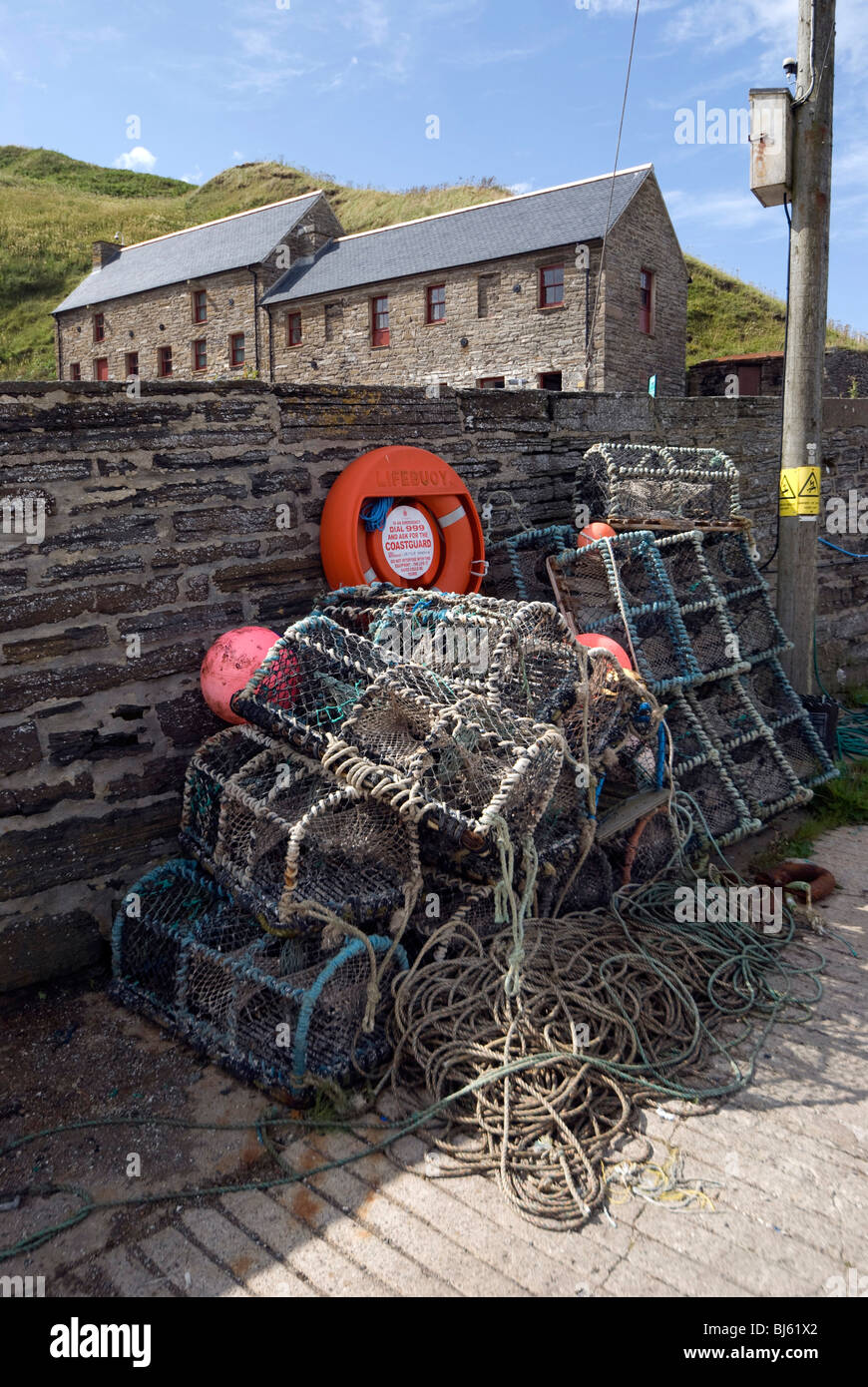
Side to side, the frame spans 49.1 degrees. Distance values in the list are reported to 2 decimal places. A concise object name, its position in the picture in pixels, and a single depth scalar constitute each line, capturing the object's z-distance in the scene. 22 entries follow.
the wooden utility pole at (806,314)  5.02
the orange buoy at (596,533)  4.61
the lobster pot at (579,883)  3.34
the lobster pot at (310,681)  3.08
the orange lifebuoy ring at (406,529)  3.94
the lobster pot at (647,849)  3.70
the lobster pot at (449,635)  3.18
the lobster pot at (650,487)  4.90
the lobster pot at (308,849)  2.76
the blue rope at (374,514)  4.04
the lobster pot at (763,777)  4.57
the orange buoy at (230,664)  3.38
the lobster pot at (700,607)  4.70
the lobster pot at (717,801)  4.33
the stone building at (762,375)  22.81
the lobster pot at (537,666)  3.14
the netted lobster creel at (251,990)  2.69
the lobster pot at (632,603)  4.34
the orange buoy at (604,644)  3.85
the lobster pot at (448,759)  2.74
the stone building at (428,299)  22.66
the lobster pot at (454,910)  2.99
